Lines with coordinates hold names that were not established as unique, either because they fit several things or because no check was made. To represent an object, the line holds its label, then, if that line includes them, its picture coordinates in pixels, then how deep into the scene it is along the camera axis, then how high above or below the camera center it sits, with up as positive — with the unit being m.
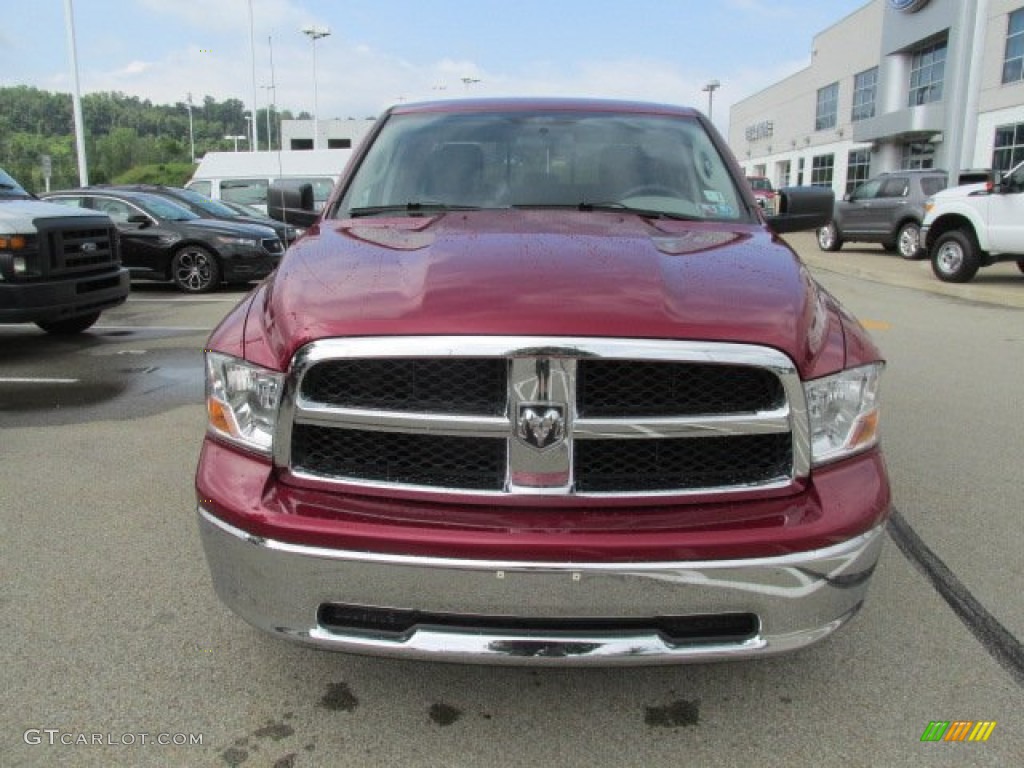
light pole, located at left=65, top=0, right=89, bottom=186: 24.00 +2.04
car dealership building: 18.73 +4.81
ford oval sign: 34.16 +8.43
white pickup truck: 11.69 -0.24
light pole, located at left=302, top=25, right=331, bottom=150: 42.36 +8.63
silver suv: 17.25 -0.01
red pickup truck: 1.92 -0.64
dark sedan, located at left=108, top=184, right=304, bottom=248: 13.32 -0.05
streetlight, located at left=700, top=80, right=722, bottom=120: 51.50 +7.49
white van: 20.05 +0.80
